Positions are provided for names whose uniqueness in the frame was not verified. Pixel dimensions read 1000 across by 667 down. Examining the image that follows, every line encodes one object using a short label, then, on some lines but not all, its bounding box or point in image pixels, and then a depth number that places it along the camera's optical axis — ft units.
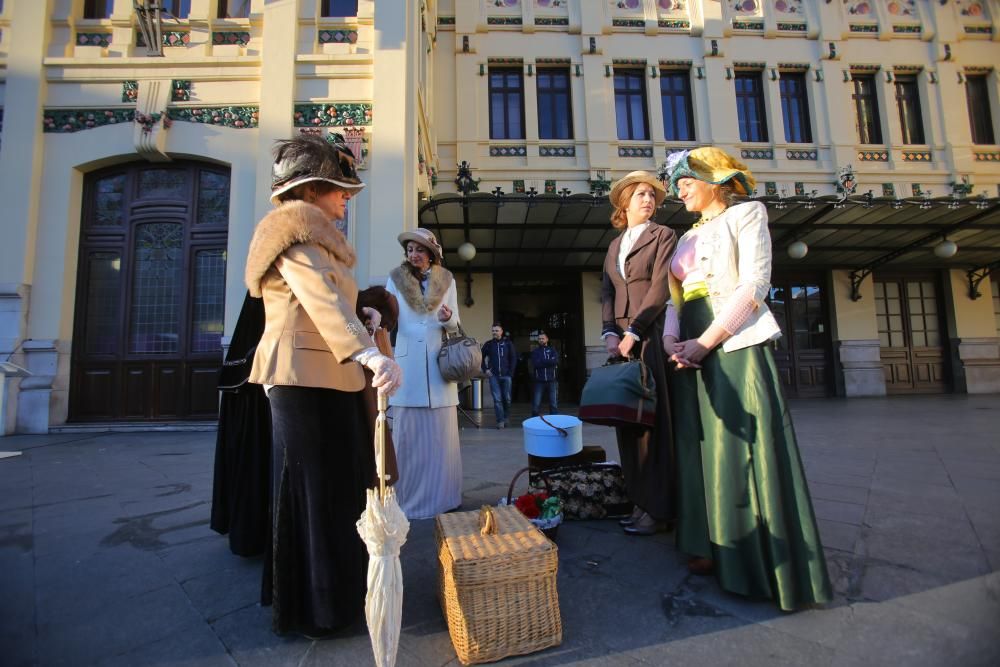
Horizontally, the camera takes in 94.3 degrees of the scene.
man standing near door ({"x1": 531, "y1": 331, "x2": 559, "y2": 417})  29.50
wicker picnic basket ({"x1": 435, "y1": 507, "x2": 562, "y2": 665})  4.96
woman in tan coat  5.22
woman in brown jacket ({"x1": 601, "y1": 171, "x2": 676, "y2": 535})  7.93
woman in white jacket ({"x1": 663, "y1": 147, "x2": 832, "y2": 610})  6.01
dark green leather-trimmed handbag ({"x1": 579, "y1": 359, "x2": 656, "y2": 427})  7.47
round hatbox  10.05
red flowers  8.05
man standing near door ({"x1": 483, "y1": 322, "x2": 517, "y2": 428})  28.30
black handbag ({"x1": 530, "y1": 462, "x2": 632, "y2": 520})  9.41
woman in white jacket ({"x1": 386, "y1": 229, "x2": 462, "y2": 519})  10.11
